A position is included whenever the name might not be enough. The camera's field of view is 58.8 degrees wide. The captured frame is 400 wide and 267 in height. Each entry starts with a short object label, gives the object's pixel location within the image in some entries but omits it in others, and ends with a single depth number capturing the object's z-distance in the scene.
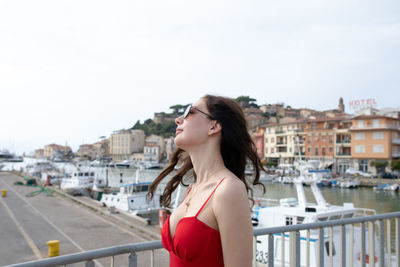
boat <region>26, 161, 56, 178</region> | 55.16
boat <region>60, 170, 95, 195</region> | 31.64
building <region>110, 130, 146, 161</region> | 120.31
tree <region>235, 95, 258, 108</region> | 124.44
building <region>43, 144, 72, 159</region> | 161.23
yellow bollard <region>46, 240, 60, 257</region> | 8.89
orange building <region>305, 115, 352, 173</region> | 52.84
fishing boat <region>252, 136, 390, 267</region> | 9.32
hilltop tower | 99.01
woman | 1.41
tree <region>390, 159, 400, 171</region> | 44.28
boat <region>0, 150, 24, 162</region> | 121.65
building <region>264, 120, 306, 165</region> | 58.84
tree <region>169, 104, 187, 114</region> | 138.31
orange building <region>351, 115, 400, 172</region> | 46.97
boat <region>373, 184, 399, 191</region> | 37.44
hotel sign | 57.34
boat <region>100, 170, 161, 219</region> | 22.00
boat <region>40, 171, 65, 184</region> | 41.08
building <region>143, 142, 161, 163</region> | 107.00
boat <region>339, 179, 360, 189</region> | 40.93
